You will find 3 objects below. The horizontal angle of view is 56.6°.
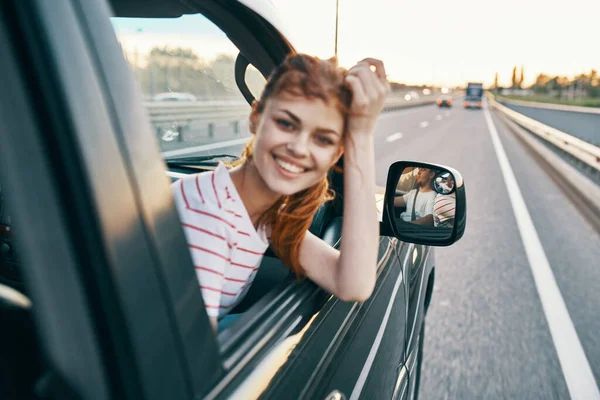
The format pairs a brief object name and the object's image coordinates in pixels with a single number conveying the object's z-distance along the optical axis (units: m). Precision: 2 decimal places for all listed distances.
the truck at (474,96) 65.44
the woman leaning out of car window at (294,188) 1.43
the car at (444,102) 67.56
